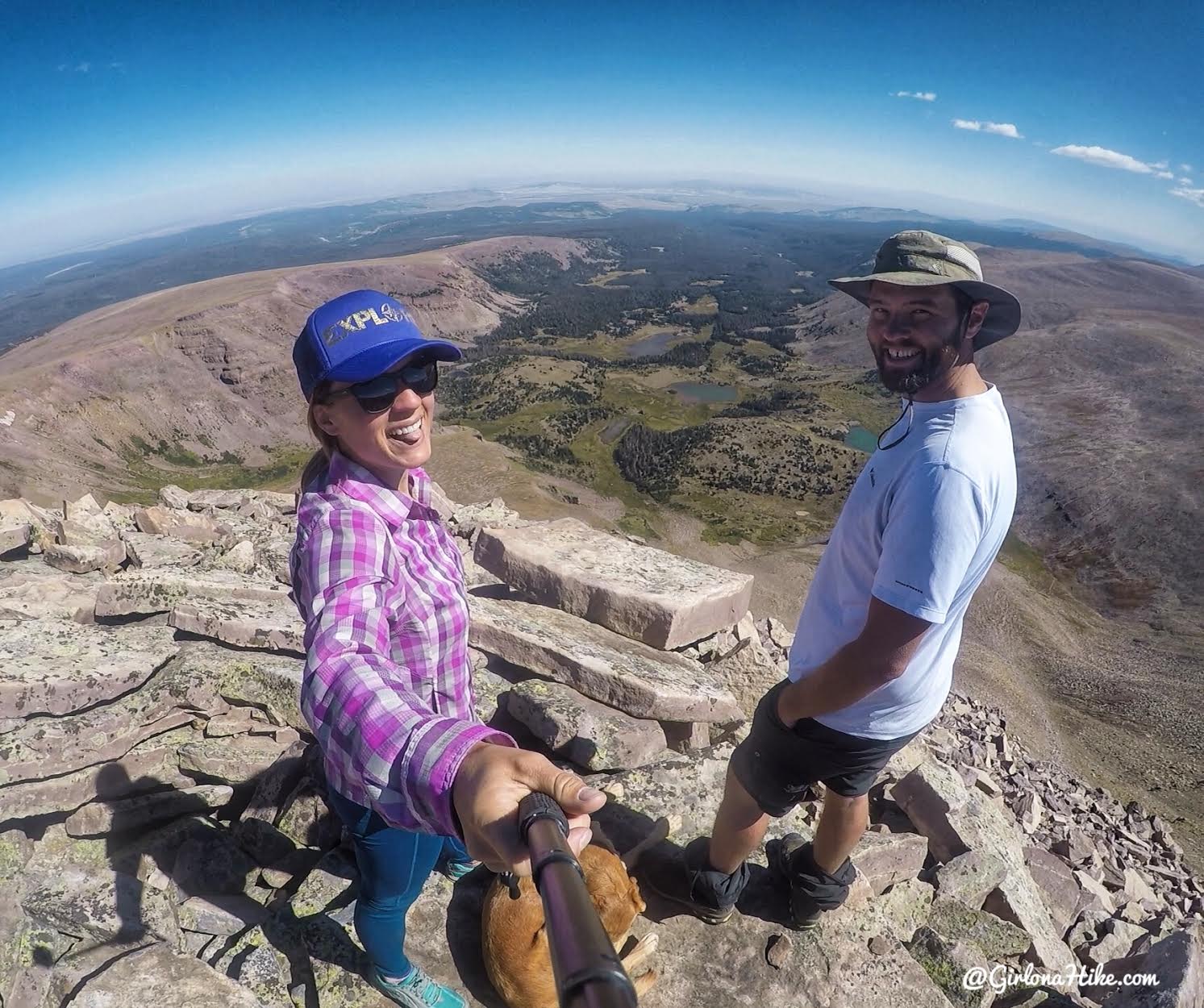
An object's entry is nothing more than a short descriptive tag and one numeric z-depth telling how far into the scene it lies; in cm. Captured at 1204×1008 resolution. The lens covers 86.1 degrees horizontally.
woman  172
